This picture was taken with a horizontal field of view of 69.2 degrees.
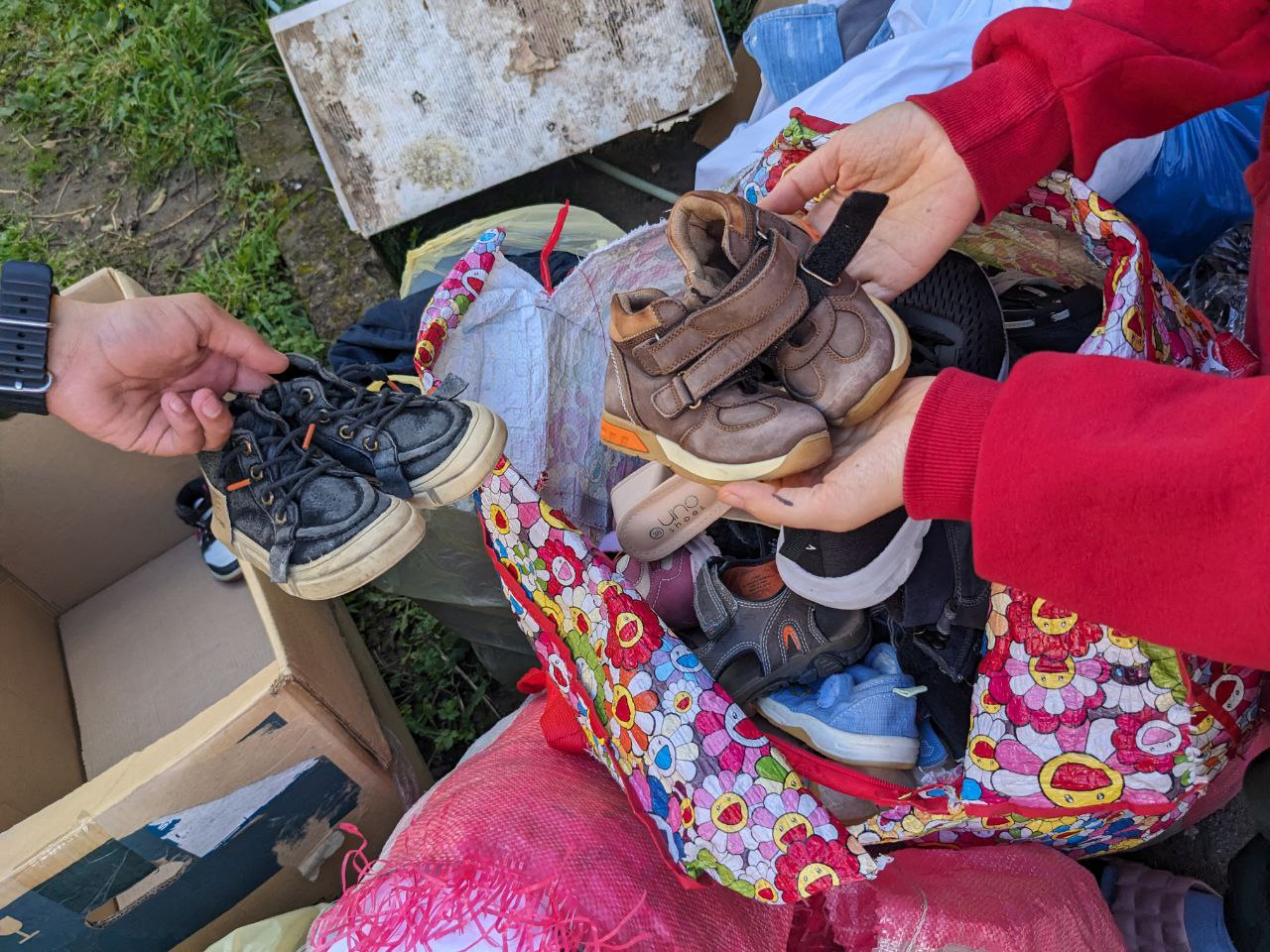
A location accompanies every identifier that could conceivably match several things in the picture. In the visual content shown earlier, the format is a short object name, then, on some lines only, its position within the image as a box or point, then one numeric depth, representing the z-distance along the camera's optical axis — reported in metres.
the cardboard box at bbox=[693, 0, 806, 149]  1.99
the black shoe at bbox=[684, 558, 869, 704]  1.18
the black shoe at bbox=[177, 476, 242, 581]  1.65
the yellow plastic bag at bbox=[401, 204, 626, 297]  1.72
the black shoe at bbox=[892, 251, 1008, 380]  1.16
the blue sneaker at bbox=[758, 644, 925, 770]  1.09
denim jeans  1.72
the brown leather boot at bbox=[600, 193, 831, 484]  1.02
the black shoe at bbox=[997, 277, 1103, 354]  1.20
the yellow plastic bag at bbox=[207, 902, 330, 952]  1.22
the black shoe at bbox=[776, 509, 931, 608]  1.10
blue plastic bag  1.50
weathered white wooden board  1.83
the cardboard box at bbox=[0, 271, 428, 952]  1.08
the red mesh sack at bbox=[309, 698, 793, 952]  0.94
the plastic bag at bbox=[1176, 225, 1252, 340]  1.37
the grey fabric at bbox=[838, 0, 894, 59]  1.73
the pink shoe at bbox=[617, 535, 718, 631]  1.33
